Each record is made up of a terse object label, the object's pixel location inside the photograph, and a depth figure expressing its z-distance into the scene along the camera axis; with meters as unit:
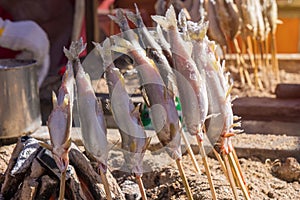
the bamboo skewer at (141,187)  2.28
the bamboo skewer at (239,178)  2.36
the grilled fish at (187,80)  2.28
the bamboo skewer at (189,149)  2.63
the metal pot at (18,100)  3.29
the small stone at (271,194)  2.73
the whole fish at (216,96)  2.33
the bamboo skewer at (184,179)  2.30
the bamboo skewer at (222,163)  2.40
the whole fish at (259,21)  4.62
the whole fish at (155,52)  2.39
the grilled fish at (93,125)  2.21
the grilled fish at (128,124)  2.25
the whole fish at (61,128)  2.15
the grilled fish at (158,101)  2.28
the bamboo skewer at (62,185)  2.20
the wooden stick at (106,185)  2.24
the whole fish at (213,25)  4.27
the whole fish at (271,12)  4.80
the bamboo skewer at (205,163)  2.31
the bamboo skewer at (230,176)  2.31
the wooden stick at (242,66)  4.84
